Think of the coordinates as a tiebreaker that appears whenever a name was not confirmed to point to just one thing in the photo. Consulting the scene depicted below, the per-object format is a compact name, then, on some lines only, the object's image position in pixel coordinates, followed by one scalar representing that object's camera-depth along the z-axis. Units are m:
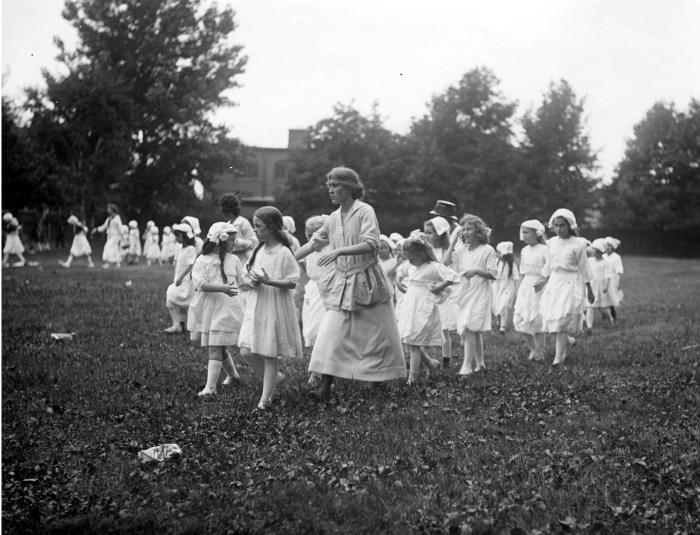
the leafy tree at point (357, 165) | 57.66
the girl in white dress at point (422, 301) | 10.20
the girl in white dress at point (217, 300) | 9.29
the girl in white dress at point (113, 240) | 28.22
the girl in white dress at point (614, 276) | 18.20
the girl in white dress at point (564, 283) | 11.53
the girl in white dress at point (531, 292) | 12.73
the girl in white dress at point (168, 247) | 35.16
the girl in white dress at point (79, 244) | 28.19
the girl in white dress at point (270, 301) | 8.35
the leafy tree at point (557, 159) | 57.91
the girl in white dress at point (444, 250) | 12.23
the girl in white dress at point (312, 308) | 11.97
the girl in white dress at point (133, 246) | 33.22
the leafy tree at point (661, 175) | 58.44
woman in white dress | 8.37
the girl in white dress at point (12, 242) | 27.08
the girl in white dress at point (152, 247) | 35.22
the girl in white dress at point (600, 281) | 18.14
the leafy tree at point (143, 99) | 29.94
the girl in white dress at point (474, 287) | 10.99
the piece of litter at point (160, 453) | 6.38
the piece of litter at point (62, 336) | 12.79
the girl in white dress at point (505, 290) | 15.39
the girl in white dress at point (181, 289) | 12.59
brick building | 76.81
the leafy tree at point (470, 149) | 56.56
